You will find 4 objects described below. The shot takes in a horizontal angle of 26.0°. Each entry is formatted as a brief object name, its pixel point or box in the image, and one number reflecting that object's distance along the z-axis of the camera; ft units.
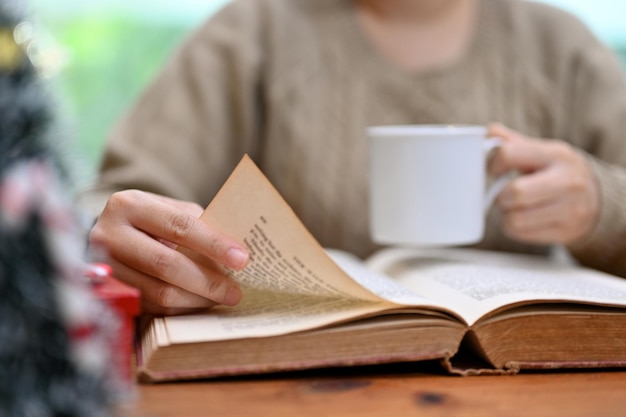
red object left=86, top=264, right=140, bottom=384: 2.14
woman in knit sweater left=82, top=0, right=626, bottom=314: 3.55
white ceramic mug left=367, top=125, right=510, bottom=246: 2.97
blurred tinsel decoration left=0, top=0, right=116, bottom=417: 1.84
